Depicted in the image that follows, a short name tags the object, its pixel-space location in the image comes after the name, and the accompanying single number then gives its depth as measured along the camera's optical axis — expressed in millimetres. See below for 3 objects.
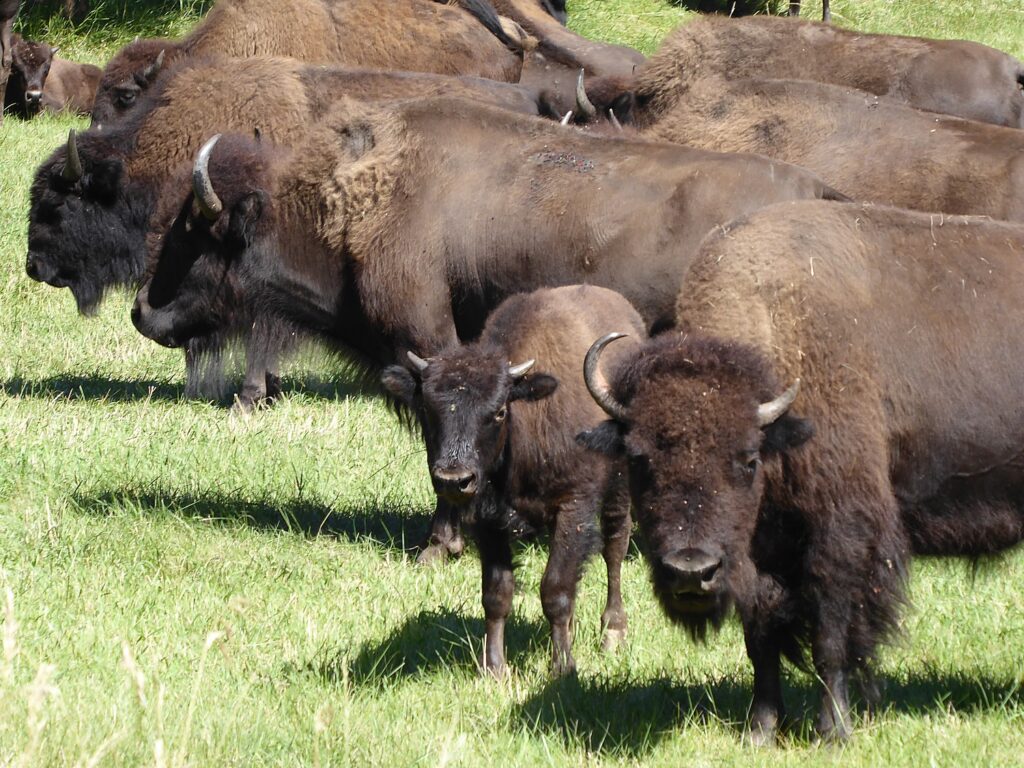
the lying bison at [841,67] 22453
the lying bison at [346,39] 24172
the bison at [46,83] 39031
